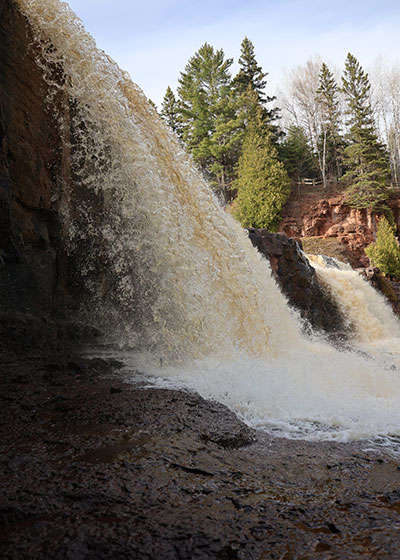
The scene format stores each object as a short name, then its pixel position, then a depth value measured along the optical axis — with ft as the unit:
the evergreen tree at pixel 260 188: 73.31
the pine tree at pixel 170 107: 102.99
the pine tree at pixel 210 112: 86.02
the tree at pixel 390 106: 96.68
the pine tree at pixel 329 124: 96.53
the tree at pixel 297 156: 93.61
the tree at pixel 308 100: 103.09
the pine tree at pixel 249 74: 93.30
